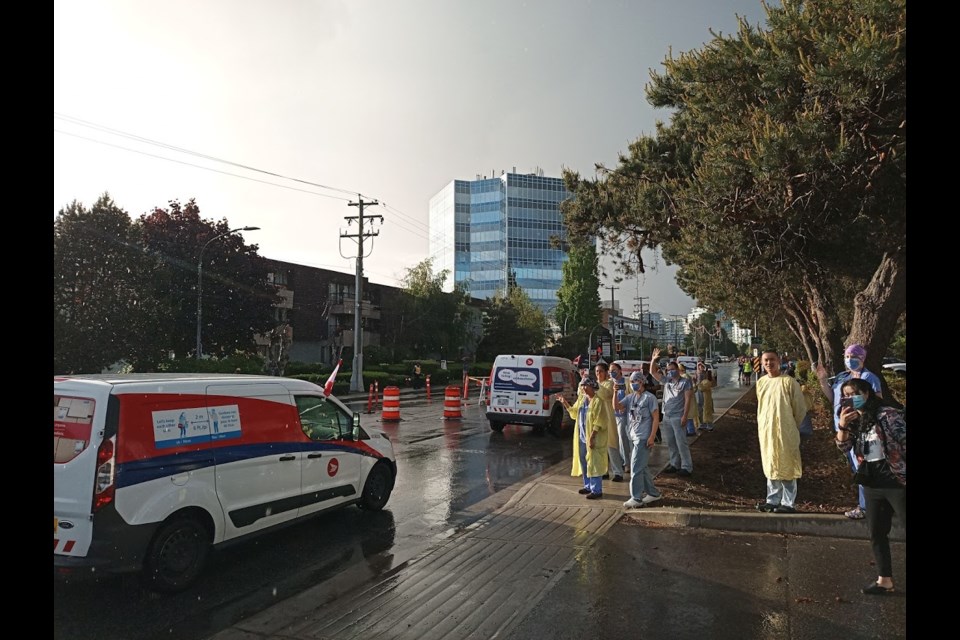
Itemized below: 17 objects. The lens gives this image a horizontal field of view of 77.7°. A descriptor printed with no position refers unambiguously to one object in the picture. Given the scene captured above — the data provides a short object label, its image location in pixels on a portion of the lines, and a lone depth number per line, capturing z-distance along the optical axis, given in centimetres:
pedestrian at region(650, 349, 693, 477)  934
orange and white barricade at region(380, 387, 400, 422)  1814
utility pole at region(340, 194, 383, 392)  3284
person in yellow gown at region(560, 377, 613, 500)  807
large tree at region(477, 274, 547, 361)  5816
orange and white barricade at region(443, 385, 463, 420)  1870
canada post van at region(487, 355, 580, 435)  1501
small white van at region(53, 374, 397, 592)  459
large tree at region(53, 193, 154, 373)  2291
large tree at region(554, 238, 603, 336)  7419
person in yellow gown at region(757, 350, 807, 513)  663
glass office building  10869
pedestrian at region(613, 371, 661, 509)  745
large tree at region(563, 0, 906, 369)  795
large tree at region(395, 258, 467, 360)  4972
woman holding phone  454
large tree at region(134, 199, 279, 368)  3161
